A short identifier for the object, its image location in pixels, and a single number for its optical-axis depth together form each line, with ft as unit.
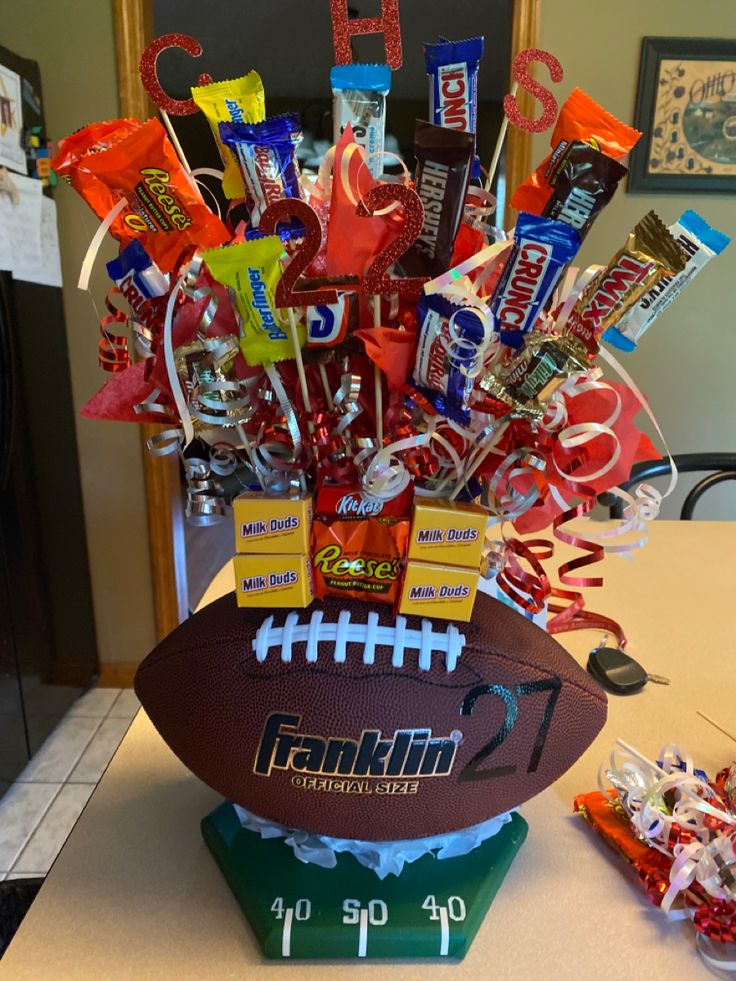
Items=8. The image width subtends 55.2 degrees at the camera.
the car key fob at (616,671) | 2.98
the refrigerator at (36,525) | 5.90
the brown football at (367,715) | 1.83
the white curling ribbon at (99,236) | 1.84
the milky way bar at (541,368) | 1.69
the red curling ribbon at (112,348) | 2.02
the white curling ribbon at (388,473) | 1.74
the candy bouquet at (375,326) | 1.65
